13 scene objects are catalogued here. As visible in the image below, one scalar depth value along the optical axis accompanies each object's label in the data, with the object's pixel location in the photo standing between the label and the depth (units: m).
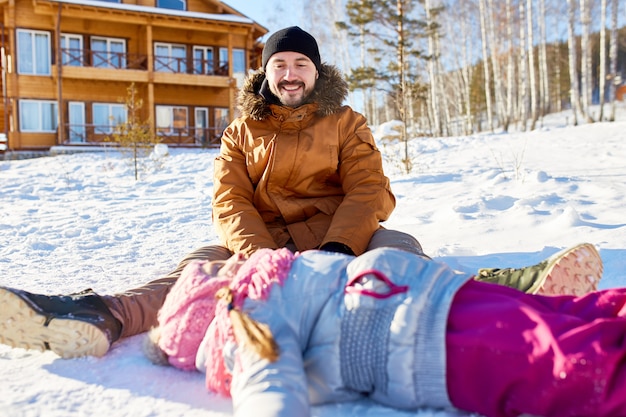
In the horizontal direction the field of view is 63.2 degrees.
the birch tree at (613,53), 15.23
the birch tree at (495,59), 18.92
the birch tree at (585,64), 15.00
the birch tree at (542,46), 17.28
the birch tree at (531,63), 16.36
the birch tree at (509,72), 18.11
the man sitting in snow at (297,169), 2.27
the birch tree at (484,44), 18.19
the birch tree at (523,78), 16.99
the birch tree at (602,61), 15.73
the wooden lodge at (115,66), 16.36
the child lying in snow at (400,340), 1.03
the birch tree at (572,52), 15.74
